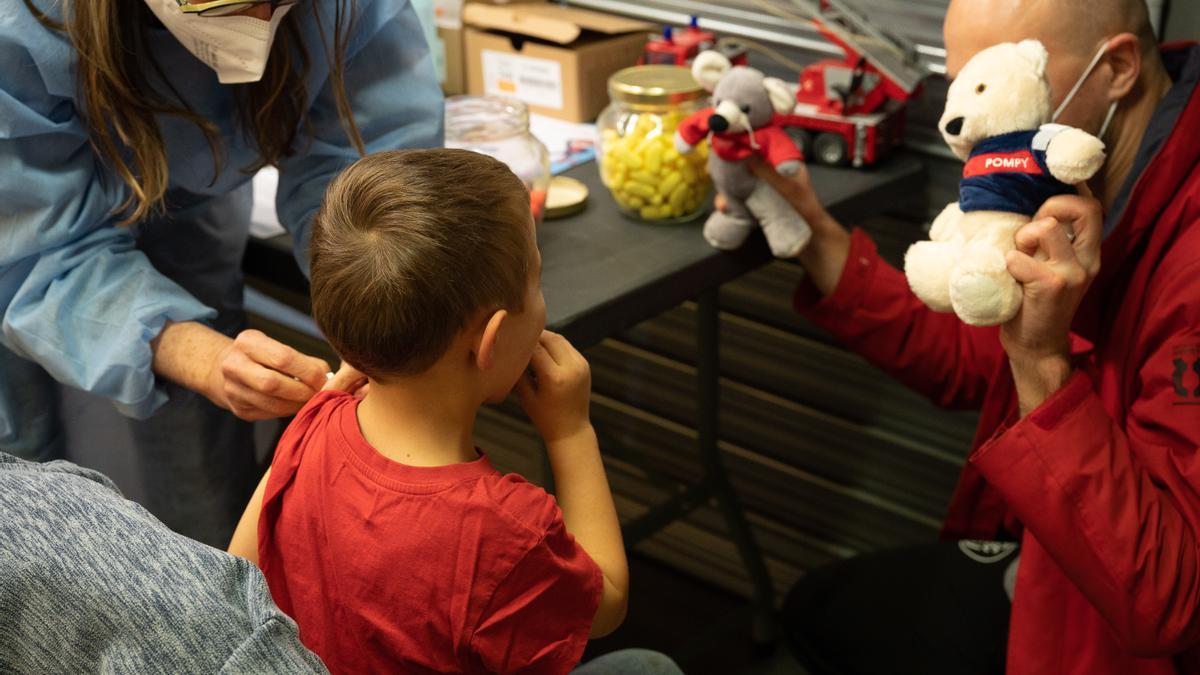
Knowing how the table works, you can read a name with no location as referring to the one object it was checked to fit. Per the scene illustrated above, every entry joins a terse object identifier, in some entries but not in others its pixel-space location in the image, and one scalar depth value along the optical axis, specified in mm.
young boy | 890
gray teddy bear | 1408
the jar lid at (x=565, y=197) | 1617
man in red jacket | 1088
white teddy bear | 1104
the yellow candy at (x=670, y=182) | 1540
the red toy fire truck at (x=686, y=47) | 1824
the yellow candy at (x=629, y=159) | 1548
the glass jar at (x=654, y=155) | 1545
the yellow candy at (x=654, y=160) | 1539
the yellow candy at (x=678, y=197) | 1547
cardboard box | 1958
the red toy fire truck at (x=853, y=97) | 1696
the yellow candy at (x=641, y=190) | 1552
